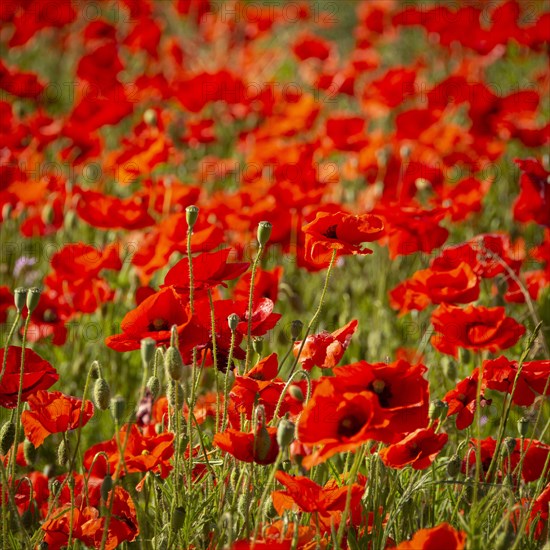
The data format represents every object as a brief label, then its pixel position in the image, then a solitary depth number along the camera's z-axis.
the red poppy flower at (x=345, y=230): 3.79
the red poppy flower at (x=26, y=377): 3.79
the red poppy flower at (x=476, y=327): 3.85
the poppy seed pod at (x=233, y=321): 3.74
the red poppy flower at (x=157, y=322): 3.76
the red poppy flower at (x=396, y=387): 3.66
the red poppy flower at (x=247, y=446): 3.68
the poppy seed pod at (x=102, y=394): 3.74
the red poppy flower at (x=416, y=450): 3.73
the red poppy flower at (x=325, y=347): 3.77
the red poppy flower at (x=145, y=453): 3.73
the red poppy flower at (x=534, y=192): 4.12
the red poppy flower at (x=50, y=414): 3.78
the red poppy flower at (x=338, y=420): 3.62
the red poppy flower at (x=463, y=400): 3.80
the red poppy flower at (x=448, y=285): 3.92
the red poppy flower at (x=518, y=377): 3.80
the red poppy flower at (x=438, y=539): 3.63
